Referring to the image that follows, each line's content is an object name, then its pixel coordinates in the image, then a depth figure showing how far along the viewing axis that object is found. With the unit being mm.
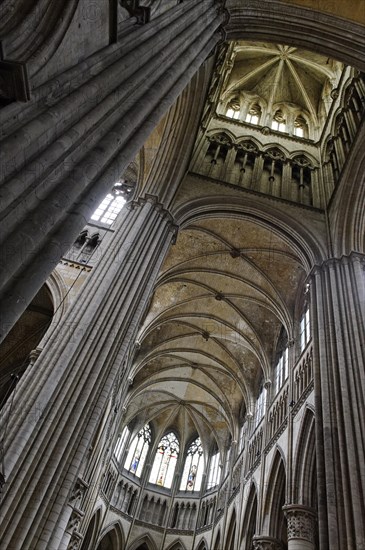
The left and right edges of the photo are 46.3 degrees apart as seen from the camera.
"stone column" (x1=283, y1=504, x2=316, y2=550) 10531
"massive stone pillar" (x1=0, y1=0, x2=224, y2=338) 3715
